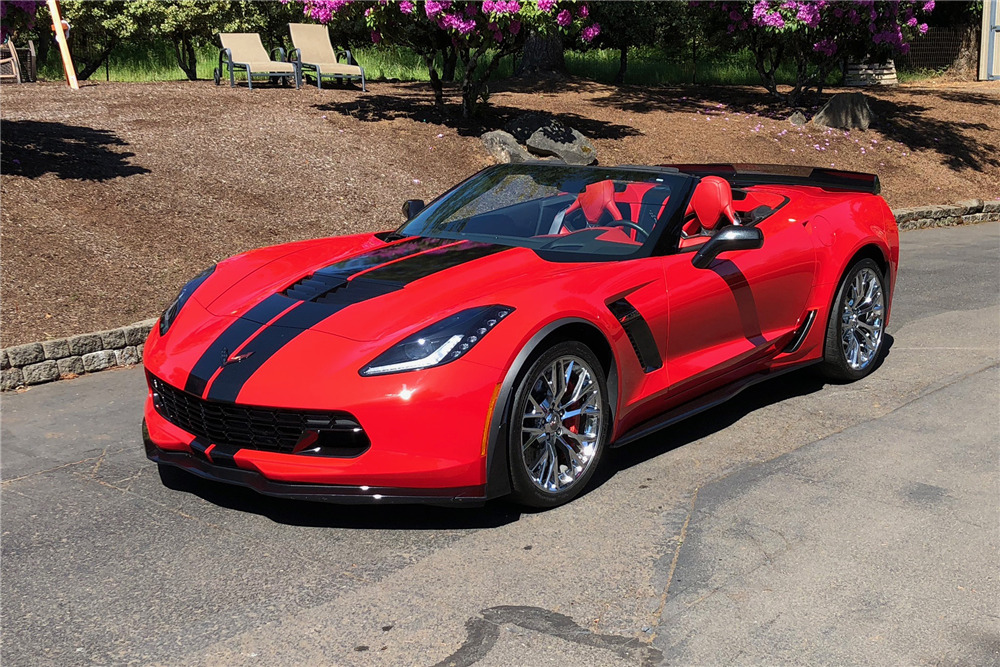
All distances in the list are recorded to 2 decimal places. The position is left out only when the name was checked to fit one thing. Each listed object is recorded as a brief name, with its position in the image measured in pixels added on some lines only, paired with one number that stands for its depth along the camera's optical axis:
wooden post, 15.25
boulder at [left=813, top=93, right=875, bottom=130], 19.61
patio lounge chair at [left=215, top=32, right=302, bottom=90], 18.18
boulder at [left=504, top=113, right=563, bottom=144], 15.45
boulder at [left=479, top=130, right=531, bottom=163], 14.63
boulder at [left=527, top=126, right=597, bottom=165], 14.80
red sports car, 4.16
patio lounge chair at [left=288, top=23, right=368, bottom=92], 18.47
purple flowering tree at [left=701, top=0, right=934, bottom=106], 18.05
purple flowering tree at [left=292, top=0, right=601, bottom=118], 13.62
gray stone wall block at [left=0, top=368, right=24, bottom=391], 7.02
